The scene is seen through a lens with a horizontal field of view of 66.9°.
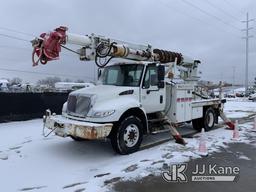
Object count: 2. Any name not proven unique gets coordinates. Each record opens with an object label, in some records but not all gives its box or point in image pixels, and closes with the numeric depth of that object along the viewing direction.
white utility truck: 4.81
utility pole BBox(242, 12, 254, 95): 37.47
